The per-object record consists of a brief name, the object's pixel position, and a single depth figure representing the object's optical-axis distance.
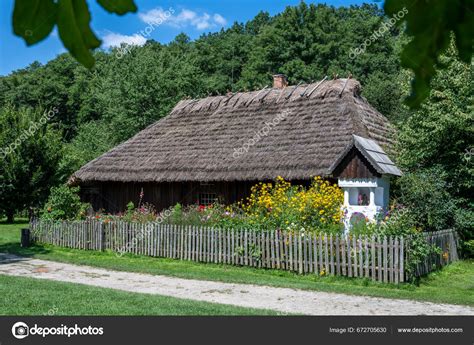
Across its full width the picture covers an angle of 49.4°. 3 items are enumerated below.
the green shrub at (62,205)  17.47
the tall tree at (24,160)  26.05
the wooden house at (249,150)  14.86
